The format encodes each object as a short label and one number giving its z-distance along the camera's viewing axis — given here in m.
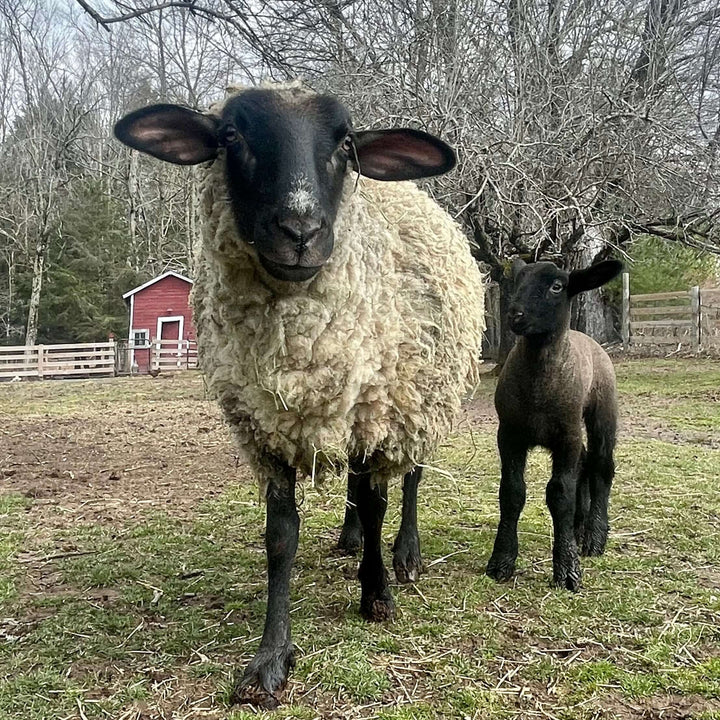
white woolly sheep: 2.81
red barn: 28.19
